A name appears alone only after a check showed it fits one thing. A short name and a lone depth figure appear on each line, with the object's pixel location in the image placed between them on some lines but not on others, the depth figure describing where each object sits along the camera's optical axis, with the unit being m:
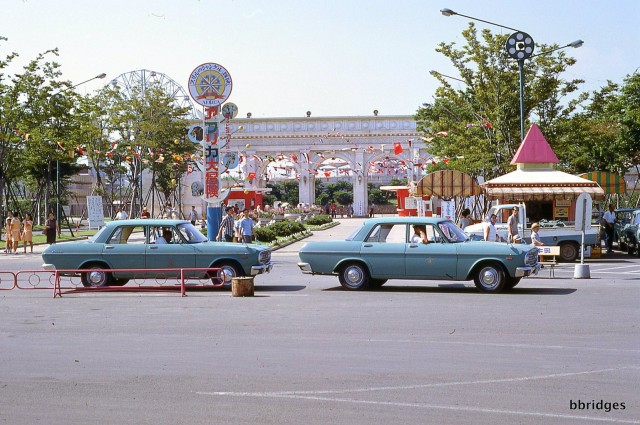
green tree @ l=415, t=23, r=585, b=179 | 38.81
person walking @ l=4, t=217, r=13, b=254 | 35.47
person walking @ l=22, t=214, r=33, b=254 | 35.78
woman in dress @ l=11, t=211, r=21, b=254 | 35.38
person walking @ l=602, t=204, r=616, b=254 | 32.56
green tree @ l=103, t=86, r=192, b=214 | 57.44
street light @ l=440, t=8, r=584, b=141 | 31.80
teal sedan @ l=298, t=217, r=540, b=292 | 17.36
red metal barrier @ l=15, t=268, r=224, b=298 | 17.80
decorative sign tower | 31.17
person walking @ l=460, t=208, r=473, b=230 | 27.48
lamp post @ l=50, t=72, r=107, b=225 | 41.91
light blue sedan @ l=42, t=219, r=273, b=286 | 18.30
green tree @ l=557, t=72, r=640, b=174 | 40.62
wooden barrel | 17.03
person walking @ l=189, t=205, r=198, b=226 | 53.40
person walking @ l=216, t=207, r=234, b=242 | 25.53
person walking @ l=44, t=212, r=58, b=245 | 36.51
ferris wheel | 91.51
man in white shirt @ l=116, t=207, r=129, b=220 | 35.87
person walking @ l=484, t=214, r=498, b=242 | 22.50
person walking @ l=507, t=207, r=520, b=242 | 24.46
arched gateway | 89.12
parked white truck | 26.81
